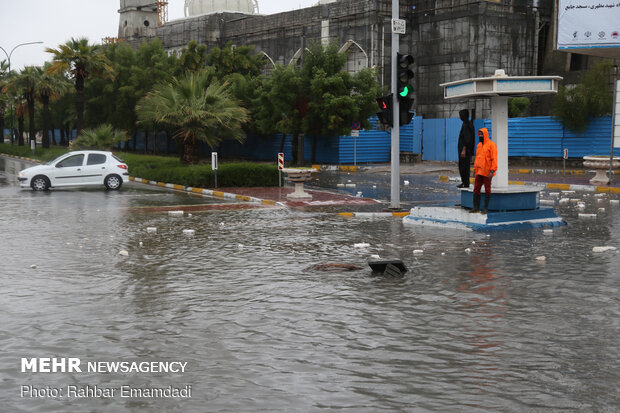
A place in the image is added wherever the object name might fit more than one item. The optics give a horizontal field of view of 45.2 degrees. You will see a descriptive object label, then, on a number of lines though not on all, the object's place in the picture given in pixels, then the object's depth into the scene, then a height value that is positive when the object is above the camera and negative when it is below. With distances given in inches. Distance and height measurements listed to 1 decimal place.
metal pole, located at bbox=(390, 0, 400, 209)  733.3 +23.5
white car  1053.8 -20.0
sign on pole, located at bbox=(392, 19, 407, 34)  731.7 +128.8
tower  3656.5 +699.3
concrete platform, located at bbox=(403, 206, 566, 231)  594.5 -51.7
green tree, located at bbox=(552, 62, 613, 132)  1476.4 +111.3
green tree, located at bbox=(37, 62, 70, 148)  2392.7 +236.3
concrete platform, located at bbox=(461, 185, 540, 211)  613.6 -35.4
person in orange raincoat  574.2 -2.2
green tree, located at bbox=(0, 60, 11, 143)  3177.7 +282.7
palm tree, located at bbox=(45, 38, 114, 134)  1831.9 +238.2
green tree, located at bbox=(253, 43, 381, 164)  1701.5 +145.1
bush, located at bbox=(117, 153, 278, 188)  1082.7 -26.2
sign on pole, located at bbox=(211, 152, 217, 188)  1025.8 -9.2
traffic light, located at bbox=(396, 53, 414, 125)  717.9 +68.0
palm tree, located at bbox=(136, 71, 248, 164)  1146.7 +74.7
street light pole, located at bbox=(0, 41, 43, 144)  2644.7 +389.3
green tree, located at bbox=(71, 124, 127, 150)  1600.6 +40.6
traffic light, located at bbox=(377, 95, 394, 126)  735.7 +45.3
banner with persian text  1390.3 +253.1
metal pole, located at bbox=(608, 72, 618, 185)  1052.8 +40.5
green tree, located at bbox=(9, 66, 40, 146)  2549.2 +259.7
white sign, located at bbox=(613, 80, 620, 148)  1053.2 +50.4
